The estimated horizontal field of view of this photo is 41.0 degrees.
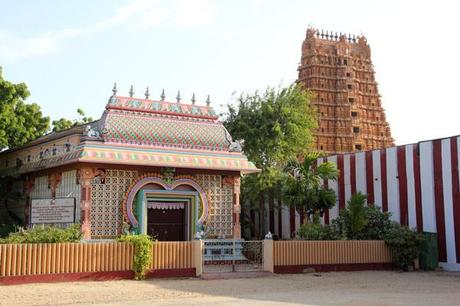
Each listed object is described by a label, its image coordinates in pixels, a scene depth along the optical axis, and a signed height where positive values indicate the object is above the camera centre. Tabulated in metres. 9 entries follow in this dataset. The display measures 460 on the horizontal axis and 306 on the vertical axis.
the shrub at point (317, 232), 20.69 -0.15
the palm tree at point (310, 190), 22.52 +1.38
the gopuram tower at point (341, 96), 57.34 +12.53
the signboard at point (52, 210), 19.31 +0.60
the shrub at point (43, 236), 15.57 -0.17
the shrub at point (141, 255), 16.19 -0.69
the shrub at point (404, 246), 19.95 -0.62
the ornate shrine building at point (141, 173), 19.14 +1.83
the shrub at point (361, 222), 20.94 +0.19
